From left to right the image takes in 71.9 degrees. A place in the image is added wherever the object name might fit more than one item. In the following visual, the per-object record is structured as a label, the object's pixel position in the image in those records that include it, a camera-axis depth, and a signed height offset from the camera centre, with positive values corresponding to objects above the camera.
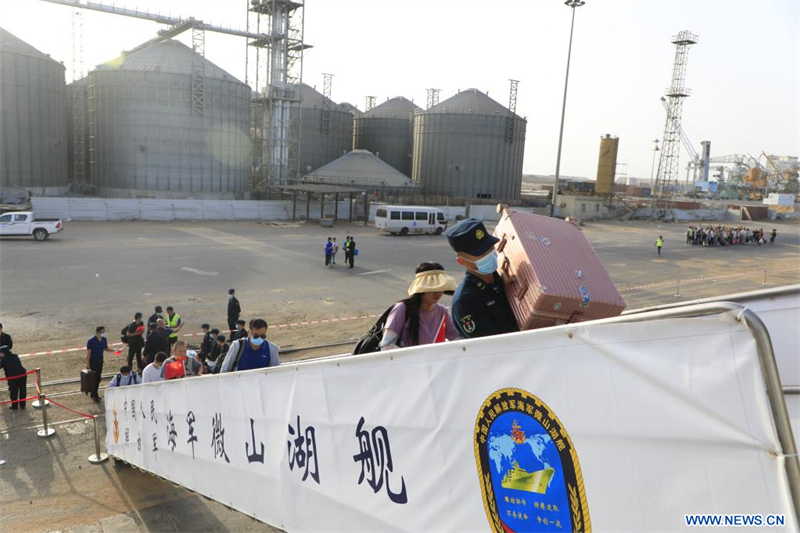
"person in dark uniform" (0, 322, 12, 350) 10.75 -3.24
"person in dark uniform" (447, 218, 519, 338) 3.56 -0.60
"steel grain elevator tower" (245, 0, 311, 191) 47.94 +9.51
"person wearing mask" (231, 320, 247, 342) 11.73 -3.12
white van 37.91 -1.80
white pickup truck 28.05 -2.64
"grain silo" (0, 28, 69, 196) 42.22 +4.43
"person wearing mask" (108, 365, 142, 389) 9.30 -3.38
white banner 1.66 -0.97
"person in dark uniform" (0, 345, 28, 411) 10.29 -3.74
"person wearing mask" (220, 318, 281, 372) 5.54 -1.69
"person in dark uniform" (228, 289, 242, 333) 14.74 -3.36
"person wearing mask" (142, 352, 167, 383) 7.81 -2.74
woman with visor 3.82 -0.86
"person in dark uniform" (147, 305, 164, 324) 12.16 -3.05
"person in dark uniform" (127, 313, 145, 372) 12.18 -3.52
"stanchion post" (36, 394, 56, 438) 9.12 -4.25
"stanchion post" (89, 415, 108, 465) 8.27 -4.20
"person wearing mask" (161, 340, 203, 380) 7.43 -2.47
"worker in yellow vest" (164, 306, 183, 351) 12.70 -3.22
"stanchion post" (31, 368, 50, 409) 10.36 -4.31
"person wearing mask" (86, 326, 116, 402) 10.99 -3.46
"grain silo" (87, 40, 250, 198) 46.19 +4.86
